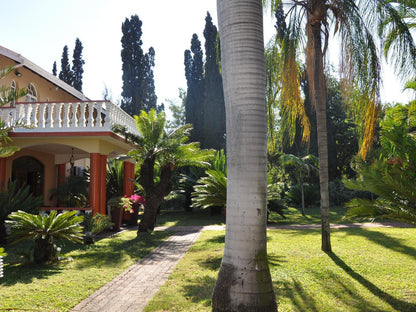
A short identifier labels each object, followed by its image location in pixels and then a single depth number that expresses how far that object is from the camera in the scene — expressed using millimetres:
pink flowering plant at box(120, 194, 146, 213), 12982
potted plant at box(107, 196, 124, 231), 13039
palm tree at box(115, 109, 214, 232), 12352
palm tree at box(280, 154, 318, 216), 18094
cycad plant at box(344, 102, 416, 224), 5336
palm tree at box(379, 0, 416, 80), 7449
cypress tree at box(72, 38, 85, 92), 30131
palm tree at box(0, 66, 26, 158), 7449
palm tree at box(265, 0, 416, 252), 7652
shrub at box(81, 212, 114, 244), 10195
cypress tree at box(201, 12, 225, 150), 28828
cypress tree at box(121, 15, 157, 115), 32188
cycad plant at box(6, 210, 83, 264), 7137
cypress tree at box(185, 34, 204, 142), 30548
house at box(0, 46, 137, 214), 11992
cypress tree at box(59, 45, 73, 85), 29562
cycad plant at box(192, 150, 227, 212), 14557
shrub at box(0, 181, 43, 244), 9836
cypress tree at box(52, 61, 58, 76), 32388
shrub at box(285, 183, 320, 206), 24344
